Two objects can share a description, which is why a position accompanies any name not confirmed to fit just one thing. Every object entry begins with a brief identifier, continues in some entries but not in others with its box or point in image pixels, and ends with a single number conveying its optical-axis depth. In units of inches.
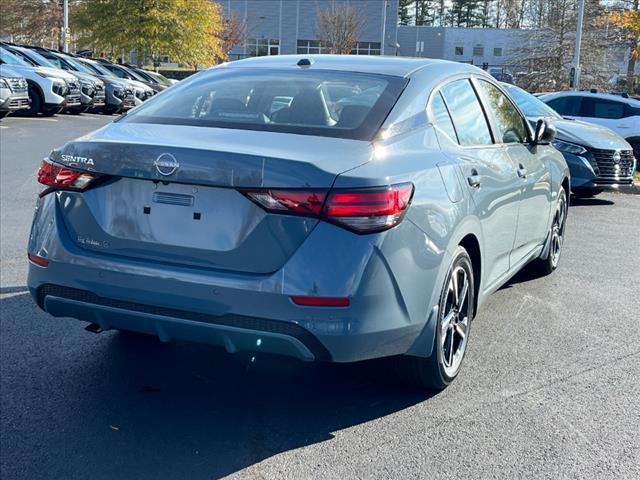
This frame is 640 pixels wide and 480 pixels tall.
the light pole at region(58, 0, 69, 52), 1461.2
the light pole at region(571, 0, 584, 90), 1140.5
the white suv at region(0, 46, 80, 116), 782.5
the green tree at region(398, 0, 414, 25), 3490.9
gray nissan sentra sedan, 129.3
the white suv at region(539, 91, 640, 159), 622.2
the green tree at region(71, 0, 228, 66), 1450.5
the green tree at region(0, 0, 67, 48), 1983.3
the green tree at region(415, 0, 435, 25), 3528.5
